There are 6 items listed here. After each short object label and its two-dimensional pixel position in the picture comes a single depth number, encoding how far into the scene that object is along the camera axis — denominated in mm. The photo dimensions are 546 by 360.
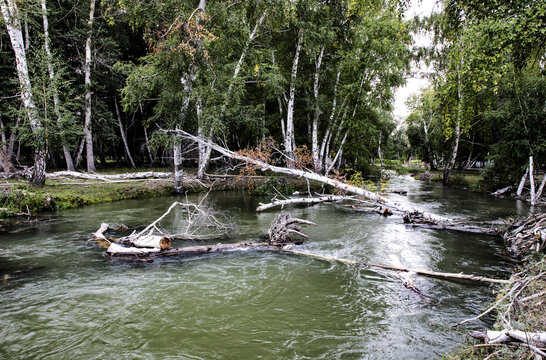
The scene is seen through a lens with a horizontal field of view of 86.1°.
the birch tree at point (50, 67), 15617
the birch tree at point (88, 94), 22203
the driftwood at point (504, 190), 20539
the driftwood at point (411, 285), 5992
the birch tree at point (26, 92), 14312
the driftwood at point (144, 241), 8211
